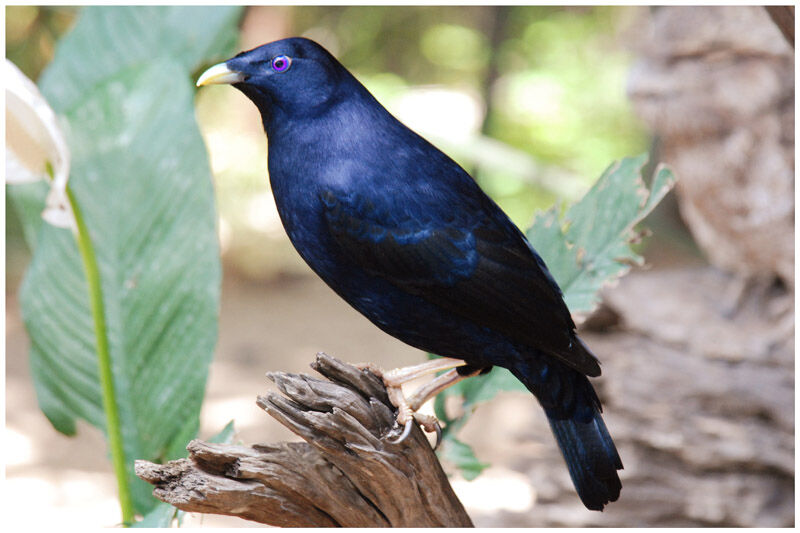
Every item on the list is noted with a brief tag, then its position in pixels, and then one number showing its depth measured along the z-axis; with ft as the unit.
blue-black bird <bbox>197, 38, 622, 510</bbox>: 7.13
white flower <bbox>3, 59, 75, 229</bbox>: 7.35
